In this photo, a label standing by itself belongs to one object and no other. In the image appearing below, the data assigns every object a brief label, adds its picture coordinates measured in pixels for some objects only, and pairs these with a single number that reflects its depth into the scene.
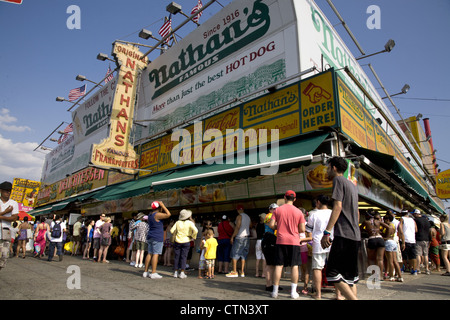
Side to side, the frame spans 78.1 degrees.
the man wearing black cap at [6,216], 4.54
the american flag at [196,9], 12.50
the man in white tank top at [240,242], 7.30
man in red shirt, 4.55
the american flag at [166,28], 13.82
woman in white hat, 6.84
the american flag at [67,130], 23.24
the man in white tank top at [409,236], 7.95
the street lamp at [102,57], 16.89
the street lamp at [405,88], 15.59
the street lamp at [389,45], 10.51
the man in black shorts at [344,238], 3.22
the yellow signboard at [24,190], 34.31
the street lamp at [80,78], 19.00
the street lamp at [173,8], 12.06
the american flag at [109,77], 18.75
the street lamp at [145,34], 13.77
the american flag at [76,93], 19.53
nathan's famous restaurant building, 7.25
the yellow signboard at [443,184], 20.06
